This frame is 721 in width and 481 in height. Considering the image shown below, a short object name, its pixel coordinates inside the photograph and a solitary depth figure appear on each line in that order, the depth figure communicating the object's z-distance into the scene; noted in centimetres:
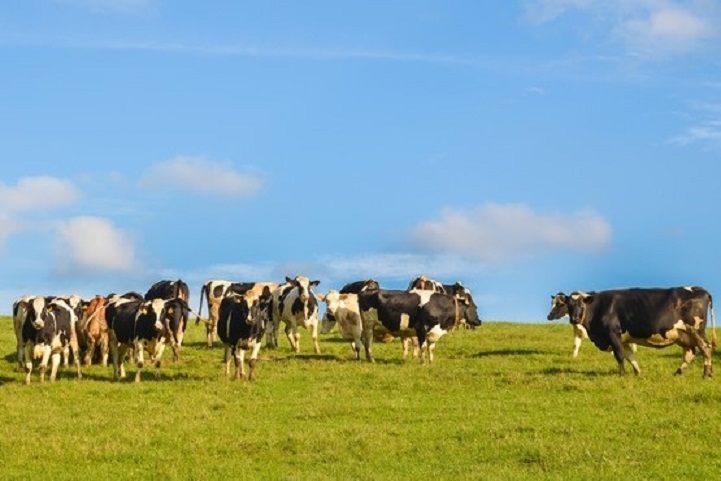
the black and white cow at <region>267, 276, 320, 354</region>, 3512
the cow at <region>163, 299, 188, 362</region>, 2909
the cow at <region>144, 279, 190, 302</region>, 3944
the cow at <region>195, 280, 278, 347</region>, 3969
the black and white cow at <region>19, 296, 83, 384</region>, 2875
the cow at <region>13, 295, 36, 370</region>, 2956
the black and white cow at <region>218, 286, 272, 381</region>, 2834
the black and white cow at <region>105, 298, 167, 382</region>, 2884
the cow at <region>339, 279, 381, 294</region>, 4222
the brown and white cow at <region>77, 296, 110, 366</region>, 3106
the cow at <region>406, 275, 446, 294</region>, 4541
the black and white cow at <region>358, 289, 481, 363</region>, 3300
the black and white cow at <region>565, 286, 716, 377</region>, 2845
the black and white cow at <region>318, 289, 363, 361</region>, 3344
